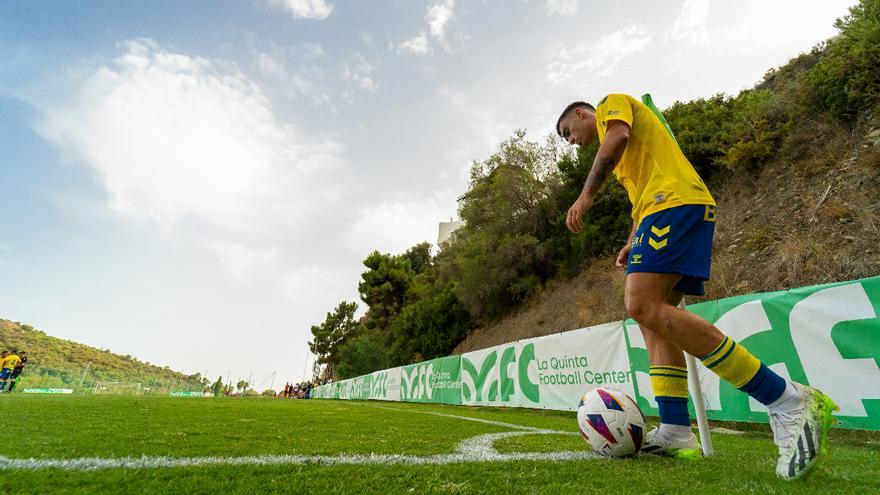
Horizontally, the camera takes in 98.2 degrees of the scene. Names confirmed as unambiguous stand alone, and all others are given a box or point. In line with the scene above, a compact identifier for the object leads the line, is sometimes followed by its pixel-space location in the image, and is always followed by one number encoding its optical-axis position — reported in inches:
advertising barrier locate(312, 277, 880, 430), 129.8
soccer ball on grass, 86.0
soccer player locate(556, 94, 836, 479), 64.9
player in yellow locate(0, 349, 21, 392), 572.1
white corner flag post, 87.0
